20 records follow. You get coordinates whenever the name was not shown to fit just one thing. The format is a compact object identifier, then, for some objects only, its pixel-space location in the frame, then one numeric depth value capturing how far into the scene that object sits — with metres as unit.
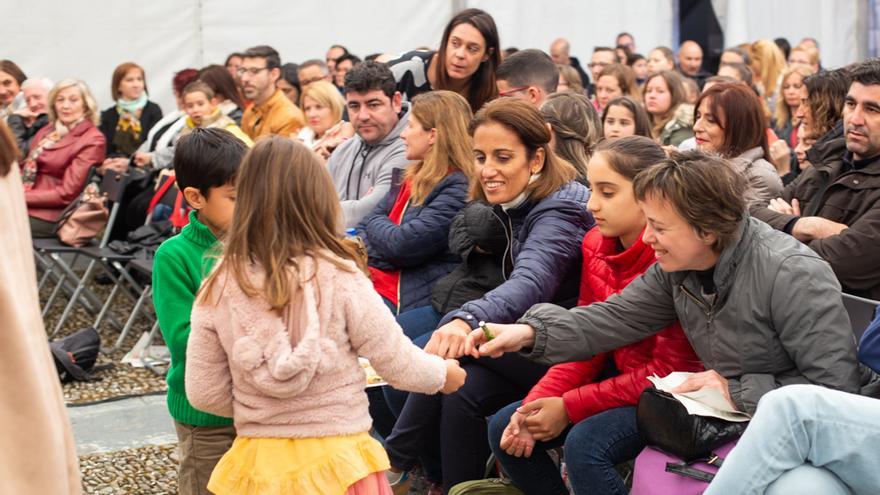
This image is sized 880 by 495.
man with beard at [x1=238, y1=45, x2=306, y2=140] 8.48
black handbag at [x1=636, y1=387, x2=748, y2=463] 3.02
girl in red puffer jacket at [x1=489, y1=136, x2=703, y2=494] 3.41
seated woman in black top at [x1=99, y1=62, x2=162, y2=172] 10.02
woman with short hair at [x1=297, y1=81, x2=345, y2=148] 7.83
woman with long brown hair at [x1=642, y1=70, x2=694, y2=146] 7.54
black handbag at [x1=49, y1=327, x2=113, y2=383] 6.83
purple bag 3.03
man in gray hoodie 5.36
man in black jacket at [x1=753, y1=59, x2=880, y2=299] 3.79
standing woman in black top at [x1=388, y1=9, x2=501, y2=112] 5.85
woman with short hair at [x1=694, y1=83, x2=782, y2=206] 4.73
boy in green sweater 3.45
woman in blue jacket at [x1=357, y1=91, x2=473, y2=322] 4.65
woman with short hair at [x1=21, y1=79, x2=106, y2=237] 8.66
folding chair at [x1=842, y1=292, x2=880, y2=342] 3.54
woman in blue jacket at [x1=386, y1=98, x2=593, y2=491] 3.94
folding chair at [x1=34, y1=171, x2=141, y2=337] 7.77
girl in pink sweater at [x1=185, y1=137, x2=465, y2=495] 2.88
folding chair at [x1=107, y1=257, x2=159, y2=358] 7.25
